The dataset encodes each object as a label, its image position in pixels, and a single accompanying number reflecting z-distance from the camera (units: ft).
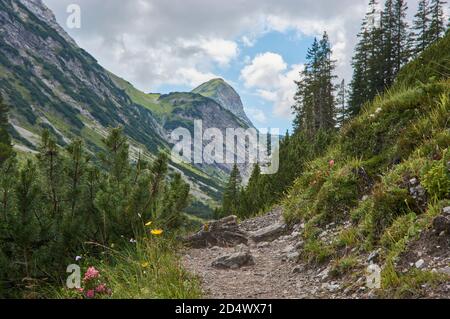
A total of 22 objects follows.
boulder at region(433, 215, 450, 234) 15.93
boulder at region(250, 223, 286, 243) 31.43
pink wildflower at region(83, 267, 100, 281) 17.93
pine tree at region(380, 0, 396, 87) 154.61
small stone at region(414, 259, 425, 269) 15.19
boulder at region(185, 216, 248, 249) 31.01
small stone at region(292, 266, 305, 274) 21.47
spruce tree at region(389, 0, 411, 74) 154.40
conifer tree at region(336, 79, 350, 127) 188.75
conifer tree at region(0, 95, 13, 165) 70.71
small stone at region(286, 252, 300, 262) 23.61
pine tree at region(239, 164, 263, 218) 92.30
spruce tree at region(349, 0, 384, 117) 155.02
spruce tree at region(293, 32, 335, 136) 171.12
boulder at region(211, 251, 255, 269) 23.85
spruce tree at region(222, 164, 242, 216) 157.45
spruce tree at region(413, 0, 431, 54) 156.76
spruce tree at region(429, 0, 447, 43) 153.55
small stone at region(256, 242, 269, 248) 29.84
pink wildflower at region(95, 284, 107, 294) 17.74
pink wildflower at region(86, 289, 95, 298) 17.28
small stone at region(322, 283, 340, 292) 17.39
